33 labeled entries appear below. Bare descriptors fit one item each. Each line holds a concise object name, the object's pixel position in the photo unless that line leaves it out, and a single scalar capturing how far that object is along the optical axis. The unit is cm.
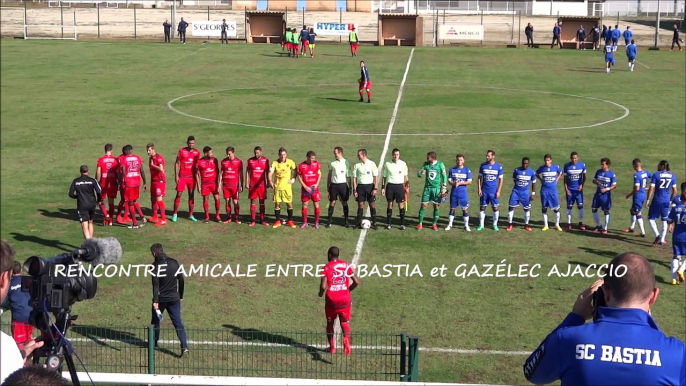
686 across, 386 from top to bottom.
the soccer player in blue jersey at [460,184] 2181
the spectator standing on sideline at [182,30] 6278
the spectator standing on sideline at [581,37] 6325
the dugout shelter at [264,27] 6544
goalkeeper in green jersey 2197
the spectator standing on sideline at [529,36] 6462
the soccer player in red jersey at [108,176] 2152
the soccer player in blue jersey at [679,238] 1814
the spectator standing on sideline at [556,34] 6406
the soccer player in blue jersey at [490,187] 2195
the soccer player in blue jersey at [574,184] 2212
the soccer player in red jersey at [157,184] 2194
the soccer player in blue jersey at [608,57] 5078
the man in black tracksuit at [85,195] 1997
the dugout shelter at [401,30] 6469
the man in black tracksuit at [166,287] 1423
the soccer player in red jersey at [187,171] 2234
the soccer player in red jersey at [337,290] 1427
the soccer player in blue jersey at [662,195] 2095
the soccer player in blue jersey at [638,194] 2161
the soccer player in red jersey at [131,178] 2156
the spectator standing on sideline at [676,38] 6338
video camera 627
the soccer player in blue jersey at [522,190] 2197
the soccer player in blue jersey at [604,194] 2178
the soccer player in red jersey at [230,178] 2214
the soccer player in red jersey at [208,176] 2225
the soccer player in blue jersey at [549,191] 2208
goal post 6569
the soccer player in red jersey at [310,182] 2205
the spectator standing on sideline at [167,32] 6294
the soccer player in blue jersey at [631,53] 5112
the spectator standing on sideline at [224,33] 6369
